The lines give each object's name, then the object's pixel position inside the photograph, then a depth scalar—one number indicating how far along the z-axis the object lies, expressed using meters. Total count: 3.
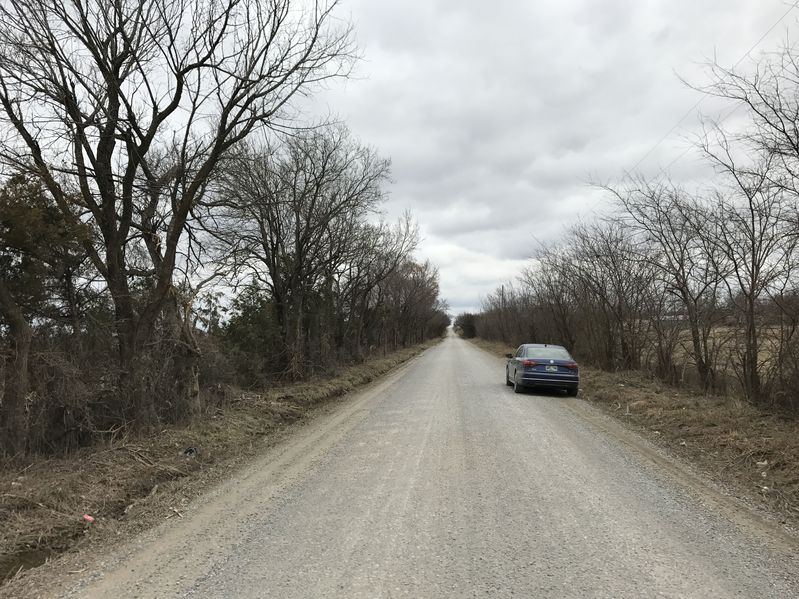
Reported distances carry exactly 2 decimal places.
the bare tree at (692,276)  13.83
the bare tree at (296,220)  16.45
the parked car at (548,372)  15.39
